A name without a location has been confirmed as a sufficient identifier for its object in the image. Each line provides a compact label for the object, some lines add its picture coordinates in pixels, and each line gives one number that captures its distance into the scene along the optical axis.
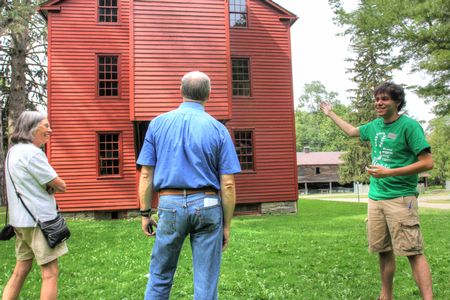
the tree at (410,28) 18.08
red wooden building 17.48
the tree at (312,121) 102.00
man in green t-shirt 4.46
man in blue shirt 3.52
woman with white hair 4.21
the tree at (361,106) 48.47
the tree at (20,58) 16.66
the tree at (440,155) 68.99
